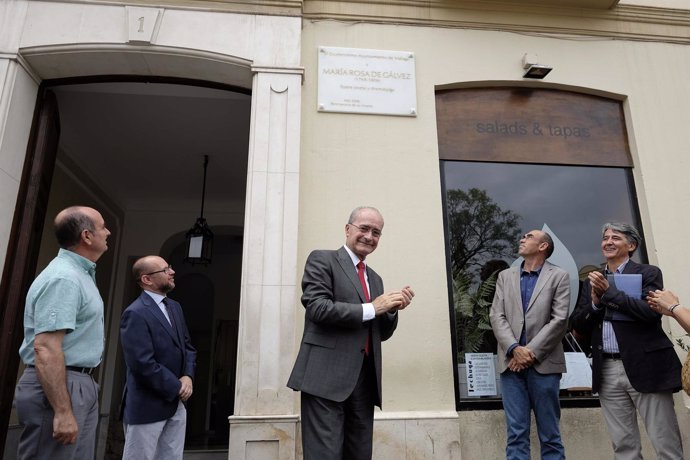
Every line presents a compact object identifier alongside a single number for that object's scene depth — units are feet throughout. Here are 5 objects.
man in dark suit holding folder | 11.48
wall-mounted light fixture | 18.16
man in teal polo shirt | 8.41
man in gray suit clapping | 9.41
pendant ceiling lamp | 24.88
